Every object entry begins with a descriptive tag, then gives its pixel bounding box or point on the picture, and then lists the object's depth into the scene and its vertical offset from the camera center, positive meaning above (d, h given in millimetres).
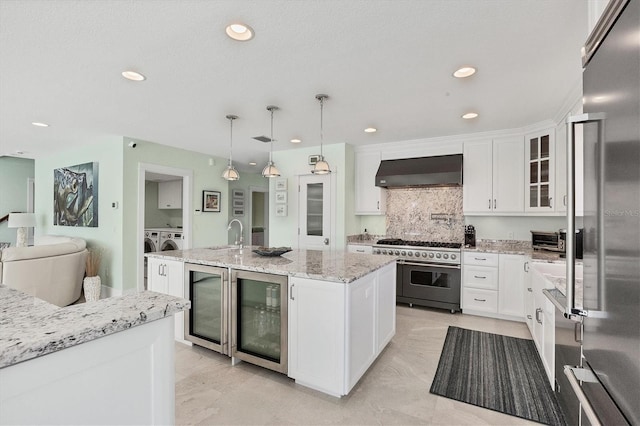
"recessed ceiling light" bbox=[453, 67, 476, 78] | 2342 +1129
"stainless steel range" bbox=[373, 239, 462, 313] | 4000 -812
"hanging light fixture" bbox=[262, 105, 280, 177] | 3254 +457
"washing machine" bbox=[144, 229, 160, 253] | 6375 -593
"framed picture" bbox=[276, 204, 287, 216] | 5203 +50
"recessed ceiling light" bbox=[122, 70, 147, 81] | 2415 +1117
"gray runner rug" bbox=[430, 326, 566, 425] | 2100 -1334
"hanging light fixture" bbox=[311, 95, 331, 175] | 3035 +466
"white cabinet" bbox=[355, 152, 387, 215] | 4855 +420
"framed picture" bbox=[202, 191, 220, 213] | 5621 +218
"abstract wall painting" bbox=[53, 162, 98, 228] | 4859 +283
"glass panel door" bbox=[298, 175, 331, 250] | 4871 +18
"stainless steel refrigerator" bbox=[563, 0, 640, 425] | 706 -16
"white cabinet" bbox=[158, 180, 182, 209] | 6883 +418
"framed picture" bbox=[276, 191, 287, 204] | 5199 +277
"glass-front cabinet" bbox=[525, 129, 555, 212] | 3611 +542
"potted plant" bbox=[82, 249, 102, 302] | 4438 -1020
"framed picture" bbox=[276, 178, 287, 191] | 5207 +502
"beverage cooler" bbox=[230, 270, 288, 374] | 2395 -893
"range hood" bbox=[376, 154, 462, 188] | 4125 +609
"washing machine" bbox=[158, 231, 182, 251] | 5832 -566
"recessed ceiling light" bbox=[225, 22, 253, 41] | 1827 +1130
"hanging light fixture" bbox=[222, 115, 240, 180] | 3518 +460
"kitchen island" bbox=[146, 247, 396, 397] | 2086 -737
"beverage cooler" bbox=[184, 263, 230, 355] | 2590 -862
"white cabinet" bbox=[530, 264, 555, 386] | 2189 -875
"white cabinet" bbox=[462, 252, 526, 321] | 3682 -892
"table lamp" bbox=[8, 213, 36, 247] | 5543 -207
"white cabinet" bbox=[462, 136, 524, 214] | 3969 +524
